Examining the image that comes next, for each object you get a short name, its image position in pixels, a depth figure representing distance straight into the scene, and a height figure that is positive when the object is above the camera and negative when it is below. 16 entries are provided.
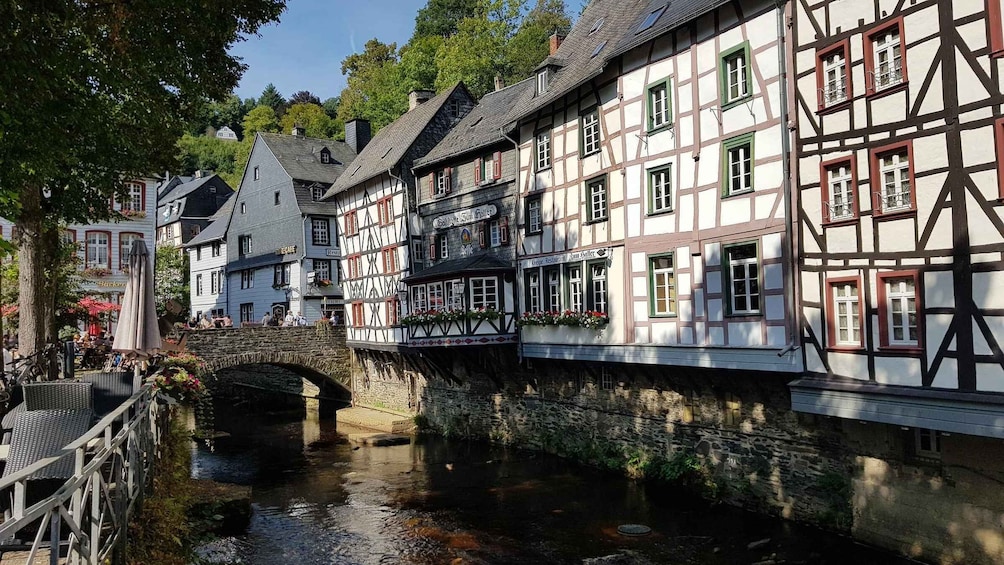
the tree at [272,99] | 105.70 +31.48
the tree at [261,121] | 92.12 +25.13
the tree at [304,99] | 98.50 +29.17
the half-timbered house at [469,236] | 24.09 +3.14
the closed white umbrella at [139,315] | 12.38 +0.32
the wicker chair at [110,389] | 10.91 -0.77
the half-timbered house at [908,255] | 11.80 +0.97
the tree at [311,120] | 75.38 +21.71
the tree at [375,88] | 55.06 +19.13
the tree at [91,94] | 9.86 +3.53
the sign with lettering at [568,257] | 19.88 +1.78
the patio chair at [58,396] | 8.80 -0.67
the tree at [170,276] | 51.31 +3.82
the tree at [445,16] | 61.92 +24.61
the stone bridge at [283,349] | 30.95 -0.76
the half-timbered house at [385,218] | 31.14 +4.66
